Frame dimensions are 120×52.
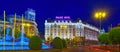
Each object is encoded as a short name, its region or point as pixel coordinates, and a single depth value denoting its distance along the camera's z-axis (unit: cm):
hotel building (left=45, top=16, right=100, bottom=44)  6175
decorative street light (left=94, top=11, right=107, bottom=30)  1772
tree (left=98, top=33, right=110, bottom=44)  2318
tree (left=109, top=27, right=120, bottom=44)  1387
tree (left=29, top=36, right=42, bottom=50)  1187
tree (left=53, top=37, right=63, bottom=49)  1361
